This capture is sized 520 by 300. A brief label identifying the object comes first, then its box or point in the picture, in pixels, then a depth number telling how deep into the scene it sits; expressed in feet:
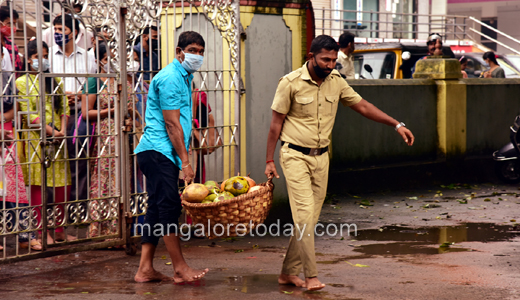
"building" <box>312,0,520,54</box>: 80.53
